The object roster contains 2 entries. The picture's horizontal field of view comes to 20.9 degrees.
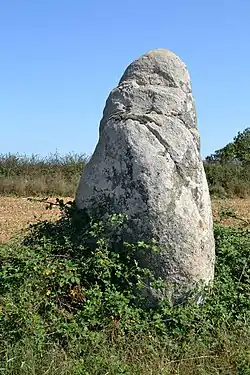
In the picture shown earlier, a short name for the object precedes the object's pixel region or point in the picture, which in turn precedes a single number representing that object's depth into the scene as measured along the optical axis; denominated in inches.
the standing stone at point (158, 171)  206.8
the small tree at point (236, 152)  1014.4
